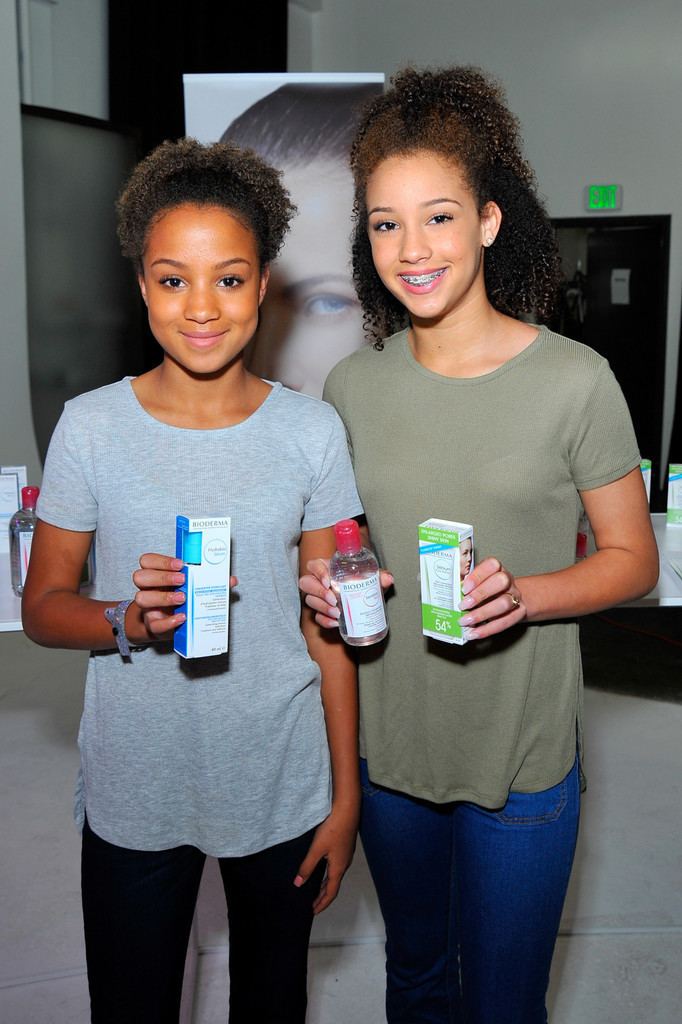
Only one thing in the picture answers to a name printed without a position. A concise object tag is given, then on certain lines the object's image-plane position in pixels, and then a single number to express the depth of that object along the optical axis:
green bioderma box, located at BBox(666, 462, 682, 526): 2.72
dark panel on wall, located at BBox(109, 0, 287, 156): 5.20
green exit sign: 6.24
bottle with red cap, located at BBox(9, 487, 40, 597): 2.16
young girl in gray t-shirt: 1.24
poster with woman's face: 2.87
